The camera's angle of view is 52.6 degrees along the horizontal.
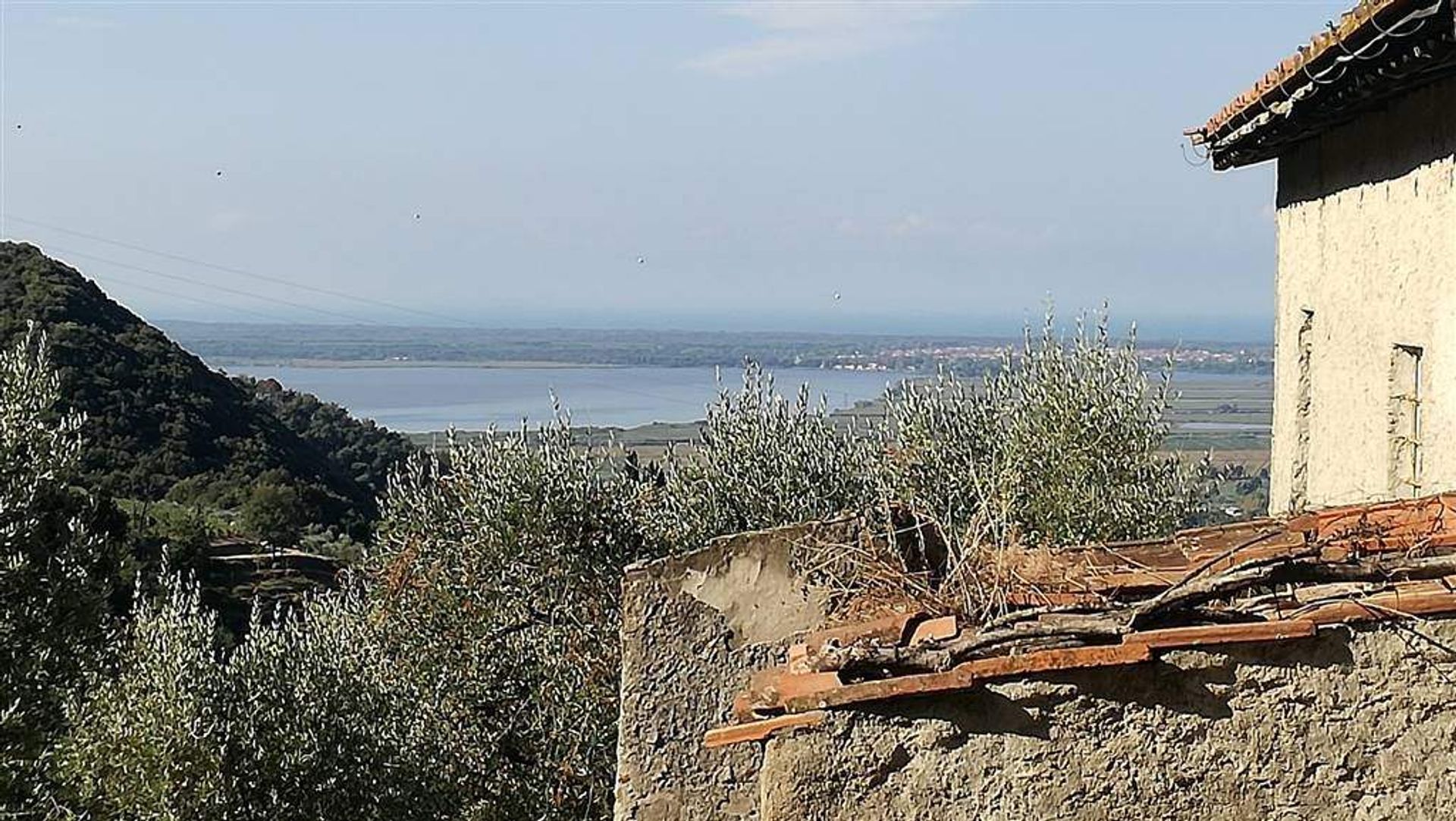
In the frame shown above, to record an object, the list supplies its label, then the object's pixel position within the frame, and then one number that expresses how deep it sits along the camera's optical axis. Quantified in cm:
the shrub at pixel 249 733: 1384
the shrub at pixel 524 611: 1658
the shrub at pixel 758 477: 1722
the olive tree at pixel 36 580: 1333
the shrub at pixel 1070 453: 1584
